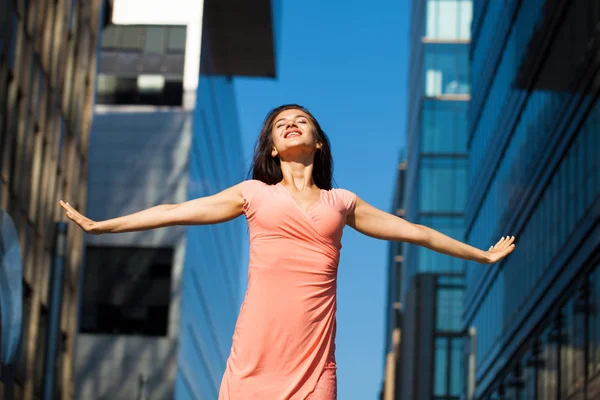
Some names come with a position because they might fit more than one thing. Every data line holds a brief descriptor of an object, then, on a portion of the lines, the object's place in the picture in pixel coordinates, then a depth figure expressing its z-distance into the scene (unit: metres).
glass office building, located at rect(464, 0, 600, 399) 34.31
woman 5.65
